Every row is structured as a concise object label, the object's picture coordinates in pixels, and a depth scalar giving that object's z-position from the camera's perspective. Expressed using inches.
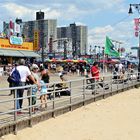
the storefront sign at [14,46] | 1553.5
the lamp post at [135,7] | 1074.5
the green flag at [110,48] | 828.6
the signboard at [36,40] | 1824.9
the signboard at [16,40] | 1605.1
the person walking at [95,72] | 576.6
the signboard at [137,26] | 1066.8
